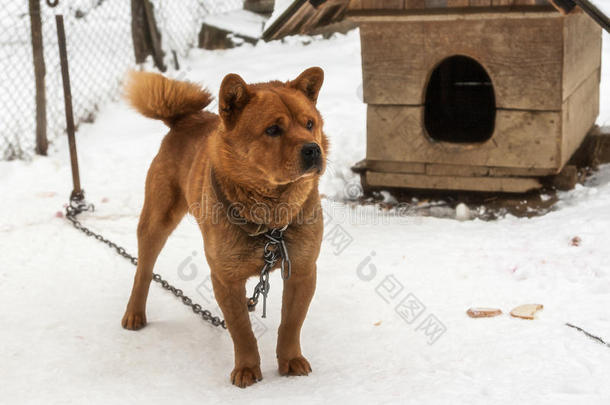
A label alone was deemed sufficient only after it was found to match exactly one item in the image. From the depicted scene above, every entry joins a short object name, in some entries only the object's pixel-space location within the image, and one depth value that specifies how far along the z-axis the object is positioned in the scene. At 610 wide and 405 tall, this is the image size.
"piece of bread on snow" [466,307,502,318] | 3.57
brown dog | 2.77
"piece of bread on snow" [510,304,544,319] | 3.51
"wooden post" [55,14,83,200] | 5.21
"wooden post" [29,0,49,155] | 6.64
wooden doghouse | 4.82
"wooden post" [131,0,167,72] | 8.72
